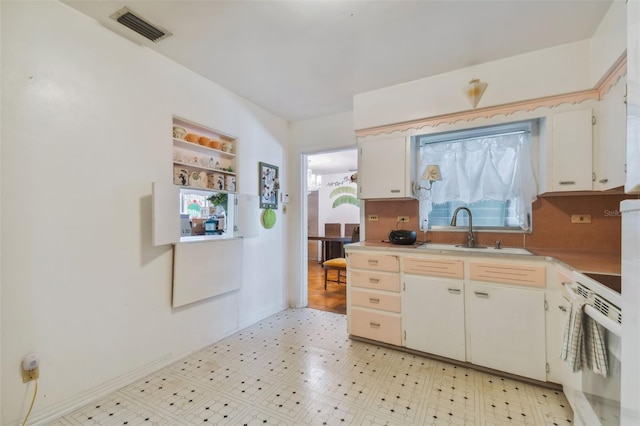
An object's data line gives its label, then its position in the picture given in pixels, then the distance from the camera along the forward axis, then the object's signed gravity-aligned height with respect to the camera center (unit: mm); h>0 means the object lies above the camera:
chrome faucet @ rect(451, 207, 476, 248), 2463 -115
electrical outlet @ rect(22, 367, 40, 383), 1497 -904
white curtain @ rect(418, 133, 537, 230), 2389 +387
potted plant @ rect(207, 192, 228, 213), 2707 +122
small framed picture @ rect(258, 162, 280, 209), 3193 +323
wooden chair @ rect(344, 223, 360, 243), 7098 -425
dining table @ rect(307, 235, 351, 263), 6223 -868
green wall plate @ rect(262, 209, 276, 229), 3266 -75
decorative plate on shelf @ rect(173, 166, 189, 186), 2307 +313
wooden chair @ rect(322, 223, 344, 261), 6258 -883
